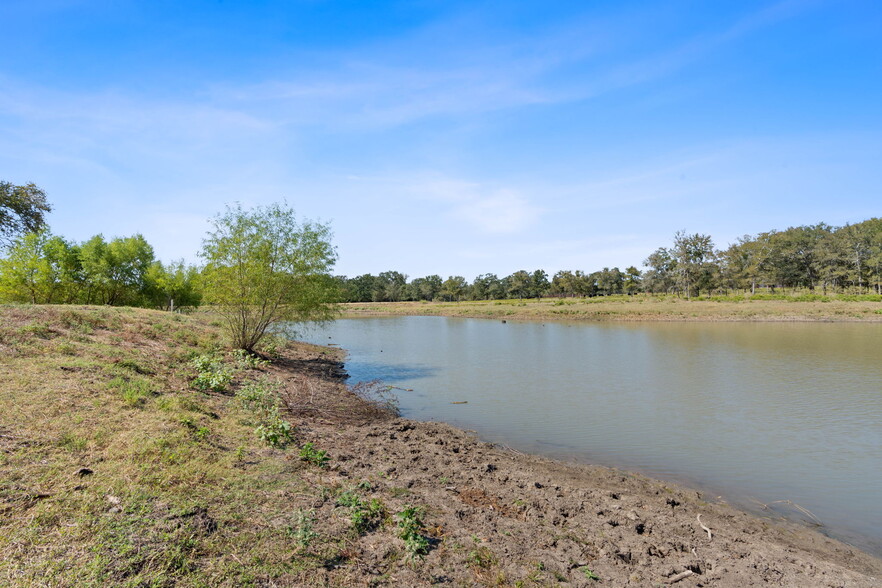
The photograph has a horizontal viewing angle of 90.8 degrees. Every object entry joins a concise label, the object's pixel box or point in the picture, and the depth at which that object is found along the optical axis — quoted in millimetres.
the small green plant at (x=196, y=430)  8531
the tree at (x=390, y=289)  144125
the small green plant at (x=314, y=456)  8531
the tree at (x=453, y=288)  136125
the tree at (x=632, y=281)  131000
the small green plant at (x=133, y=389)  9438
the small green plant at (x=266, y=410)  9547
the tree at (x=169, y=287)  49094
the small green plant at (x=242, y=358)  16820
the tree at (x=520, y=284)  129500
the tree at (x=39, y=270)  36125
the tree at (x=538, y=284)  131250
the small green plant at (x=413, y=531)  5656
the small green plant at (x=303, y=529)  5395
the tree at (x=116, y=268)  42094
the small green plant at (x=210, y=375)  13109
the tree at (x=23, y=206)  22172
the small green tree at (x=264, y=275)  20453
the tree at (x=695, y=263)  97312
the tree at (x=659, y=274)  111562
